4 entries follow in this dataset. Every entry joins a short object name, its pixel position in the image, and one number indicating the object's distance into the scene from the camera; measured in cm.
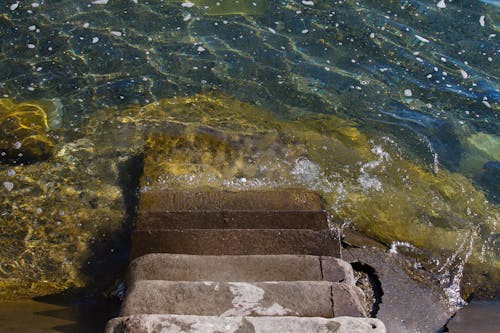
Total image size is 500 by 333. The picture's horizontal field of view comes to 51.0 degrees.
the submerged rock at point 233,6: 864
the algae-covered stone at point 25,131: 574
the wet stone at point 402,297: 408
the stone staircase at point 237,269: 294
